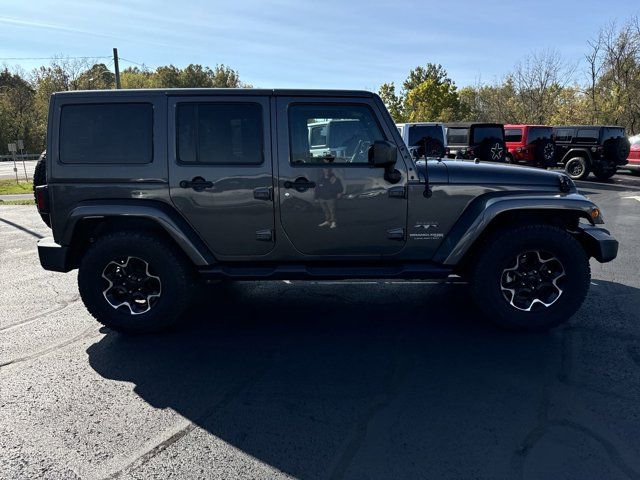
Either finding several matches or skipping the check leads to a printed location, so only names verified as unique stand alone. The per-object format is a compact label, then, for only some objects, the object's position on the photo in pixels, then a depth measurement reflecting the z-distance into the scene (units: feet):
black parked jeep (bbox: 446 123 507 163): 52.03
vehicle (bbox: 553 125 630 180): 52.90
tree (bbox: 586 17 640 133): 93.40
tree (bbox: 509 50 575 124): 119.34
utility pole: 99.55
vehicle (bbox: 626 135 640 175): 54.80
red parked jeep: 55.93
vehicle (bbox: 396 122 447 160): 48.24
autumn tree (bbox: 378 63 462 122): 154.81
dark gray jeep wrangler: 12.75
